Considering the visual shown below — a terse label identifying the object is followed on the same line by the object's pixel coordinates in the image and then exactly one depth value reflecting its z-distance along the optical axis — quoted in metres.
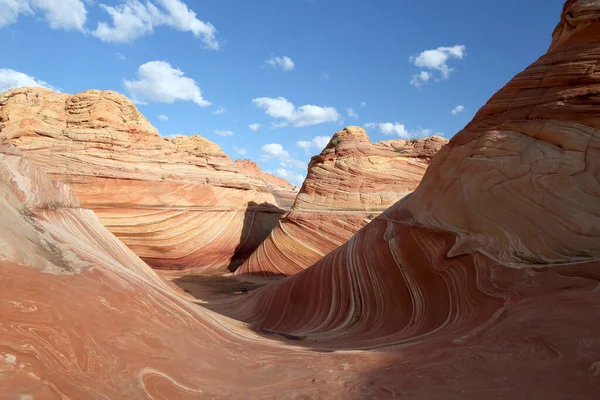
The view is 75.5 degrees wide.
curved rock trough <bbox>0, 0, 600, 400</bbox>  2.12
